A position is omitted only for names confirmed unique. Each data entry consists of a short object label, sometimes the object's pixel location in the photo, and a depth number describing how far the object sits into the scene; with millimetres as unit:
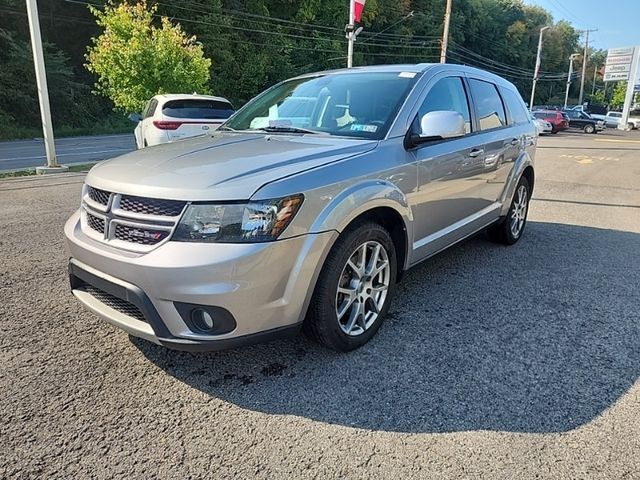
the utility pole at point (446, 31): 27572
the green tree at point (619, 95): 75188
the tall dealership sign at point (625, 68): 46156
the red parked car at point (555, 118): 31719
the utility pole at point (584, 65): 77638
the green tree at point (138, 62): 14734
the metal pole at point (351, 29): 15324
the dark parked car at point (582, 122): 35781
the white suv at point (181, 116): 10242
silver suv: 2363
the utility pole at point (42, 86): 10570
